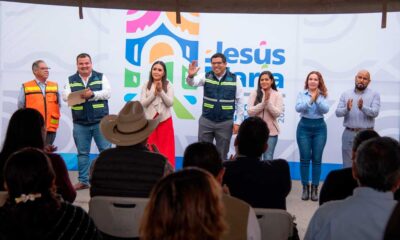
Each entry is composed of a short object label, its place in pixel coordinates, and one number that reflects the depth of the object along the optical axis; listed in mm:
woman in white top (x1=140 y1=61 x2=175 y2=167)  6539
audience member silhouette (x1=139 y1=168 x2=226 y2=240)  1568
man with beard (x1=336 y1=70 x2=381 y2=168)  6184
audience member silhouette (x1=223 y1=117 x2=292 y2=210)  3123
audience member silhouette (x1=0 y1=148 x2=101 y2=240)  2078
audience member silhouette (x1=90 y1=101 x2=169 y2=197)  3062
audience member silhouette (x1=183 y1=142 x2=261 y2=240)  2316
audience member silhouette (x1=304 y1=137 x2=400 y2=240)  2156
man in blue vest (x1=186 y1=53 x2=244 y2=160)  6453
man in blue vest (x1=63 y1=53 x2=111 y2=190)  6508
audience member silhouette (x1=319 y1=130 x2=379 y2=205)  3068
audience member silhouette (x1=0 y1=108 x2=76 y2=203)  3191
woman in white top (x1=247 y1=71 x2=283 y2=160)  6371
